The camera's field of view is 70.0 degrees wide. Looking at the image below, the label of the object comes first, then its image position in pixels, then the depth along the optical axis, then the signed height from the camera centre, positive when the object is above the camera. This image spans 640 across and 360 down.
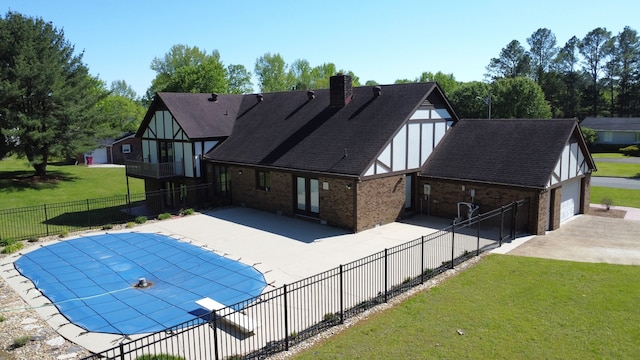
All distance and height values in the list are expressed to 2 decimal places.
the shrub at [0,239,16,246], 18.83 -4.33
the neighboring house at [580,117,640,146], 60.34 -0.67
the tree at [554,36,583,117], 78.06 +8.22
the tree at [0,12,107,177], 33.25 +3.09
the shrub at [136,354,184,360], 9.14 -4.48
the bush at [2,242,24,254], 18.14 -4.43
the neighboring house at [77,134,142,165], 52.44 -2.01
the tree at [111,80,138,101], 97.24 +9.70
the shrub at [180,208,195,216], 24.52 -4.20
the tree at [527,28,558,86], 82.06 +13.65
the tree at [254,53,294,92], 88.00 +11.70
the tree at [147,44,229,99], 61.99 +7.56
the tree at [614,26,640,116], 74.38 +10.00
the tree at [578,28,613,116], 77.50 +12.58
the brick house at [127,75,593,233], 20.73 -0.95
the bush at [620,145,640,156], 54.66 -3.13
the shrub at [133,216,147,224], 22.70 -4.23
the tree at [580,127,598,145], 56.31 -1.15
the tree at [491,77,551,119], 56.19 +3.41
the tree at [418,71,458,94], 87.96 +10.21
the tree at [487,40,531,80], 80.94 +11.81
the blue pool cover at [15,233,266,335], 12.38 -4.78
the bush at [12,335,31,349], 10.68 -4.80
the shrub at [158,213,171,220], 23.57 -4.24
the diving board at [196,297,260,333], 10.88 -4.58
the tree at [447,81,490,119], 58.93 +3.72
